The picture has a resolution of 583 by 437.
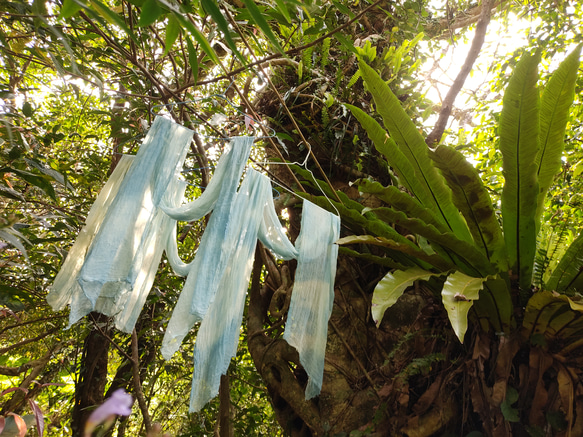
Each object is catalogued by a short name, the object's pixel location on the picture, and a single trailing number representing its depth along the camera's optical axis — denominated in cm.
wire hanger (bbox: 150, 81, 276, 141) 145
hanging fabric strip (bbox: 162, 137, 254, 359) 111
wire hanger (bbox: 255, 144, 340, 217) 164
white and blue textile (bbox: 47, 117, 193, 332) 116
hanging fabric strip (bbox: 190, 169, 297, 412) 110
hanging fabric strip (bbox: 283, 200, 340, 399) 130
